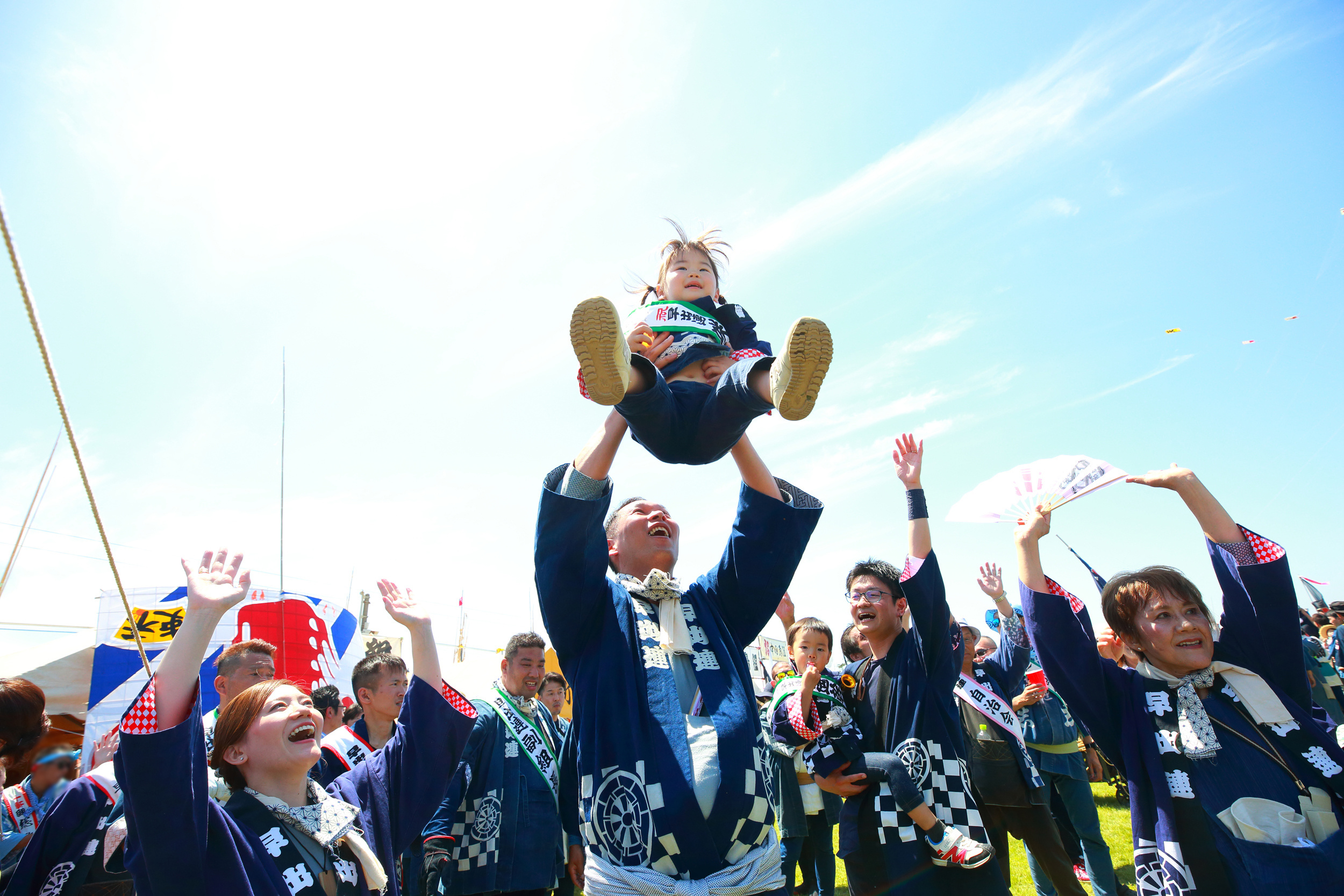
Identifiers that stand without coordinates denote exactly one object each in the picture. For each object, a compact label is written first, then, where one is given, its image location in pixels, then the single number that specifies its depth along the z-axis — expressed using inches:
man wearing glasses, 122.0
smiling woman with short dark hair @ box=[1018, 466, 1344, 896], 87.0
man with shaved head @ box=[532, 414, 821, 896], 77.4
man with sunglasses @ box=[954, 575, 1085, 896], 174.6
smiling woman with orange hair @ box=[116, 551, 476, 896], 71.3
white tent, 330.0
